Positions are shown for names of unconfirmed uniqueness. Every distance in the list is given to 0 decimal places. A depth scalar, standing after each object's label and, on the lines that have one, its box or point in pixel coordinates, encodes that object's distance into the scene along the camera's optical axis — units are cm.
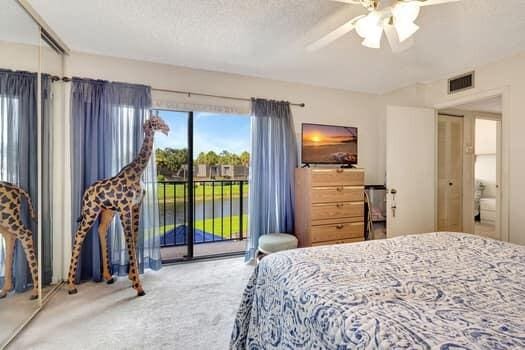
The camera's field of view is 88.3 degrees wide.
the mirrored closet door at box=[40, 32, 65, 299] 241
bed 81
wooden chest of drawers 324
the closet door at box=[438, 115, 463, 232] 396
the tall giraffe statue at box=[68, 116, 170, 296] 248
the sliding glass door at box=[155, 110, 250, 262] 343
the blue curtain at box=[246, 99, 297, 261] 341
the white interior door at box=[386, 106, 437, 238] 350
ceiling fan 150
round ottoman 304
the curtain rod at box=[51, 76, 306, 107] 272
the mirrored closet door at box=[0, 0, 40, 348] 188
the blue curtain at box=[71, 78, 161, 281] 272
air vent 318
